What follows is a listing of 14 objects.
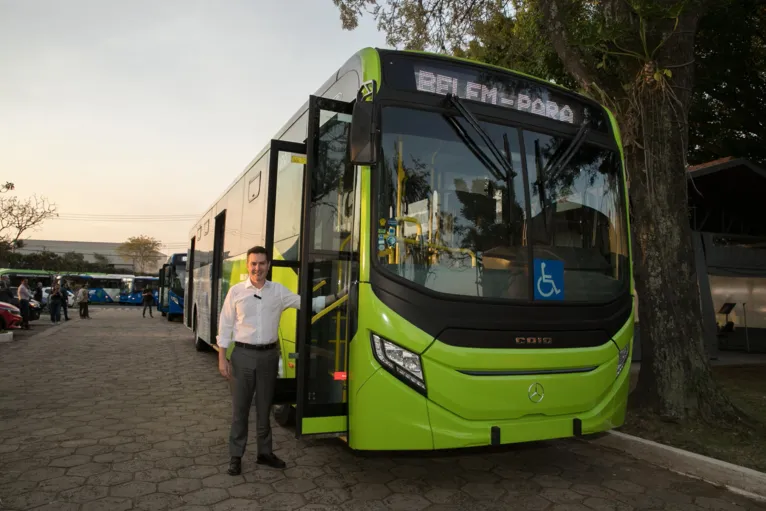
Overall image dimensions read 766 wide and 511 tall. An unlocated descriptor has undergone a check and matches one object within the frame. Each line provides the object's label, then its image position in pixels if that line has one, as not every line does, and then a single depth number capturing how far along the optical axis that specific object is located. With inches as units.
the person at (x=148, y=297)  1179.4
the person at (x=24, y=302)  738.2
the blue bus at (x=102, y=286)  1790.4
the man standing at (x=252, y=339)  180.2
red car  665.0
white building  4963.1
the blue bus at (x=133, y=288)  1827.0
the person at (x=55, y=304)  880.9
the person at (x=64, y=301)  955.1
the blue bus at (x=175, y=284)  1007.6
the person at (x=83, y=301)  1020.5
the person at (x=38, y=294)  1034.0
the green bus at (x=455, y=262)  154.2
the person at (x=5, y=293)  739.3
